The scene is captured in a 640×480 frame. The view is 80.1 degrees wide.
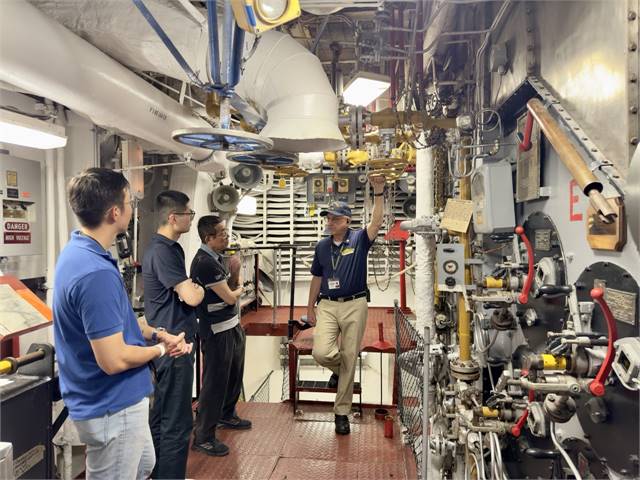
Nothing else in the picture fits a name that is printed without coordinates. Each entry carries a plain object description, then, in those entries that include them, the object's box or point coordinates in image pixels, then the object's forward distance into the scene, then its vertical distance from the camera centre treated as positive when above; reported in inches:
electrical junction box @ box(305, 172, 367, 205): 215.2 +29.8
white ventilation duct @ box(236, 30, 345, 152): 80.6 +32.3
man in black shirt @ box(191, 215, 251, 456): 102.3 -24.7
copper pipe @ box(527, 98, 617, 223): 42.4 +9.7
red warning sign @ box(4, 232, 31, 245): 88.8 +1.2
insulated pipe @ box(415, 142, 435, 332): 123.5 -4.5
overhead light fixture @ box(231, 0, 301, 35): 49.6 +30.0
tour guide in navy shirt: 118.4 -21.8
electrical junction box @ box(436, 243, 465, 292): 87.3 -7.1
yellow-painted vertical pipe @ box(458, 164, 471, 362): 88.8 -17.6
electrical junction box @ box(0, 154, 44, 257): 88.9 +8.7
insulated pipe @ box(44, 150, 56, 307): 99.3 +5.9
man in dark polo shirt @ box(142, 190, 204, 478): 84.2 -18.0
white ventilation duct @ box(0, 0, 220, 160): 60.9 +32.1
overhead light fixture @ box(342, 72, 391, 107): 103.6 +43.4
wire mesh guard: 95.7 -41.4
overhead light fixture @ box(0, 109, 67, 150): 75.9 +23.5
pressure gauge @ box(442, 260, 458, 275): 87.3 -7.1
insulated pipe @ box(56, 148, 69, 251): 100.7 +10.8
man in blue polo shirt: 54.9 -15.1
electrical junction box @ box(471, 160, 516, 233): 76.1 +7.8
